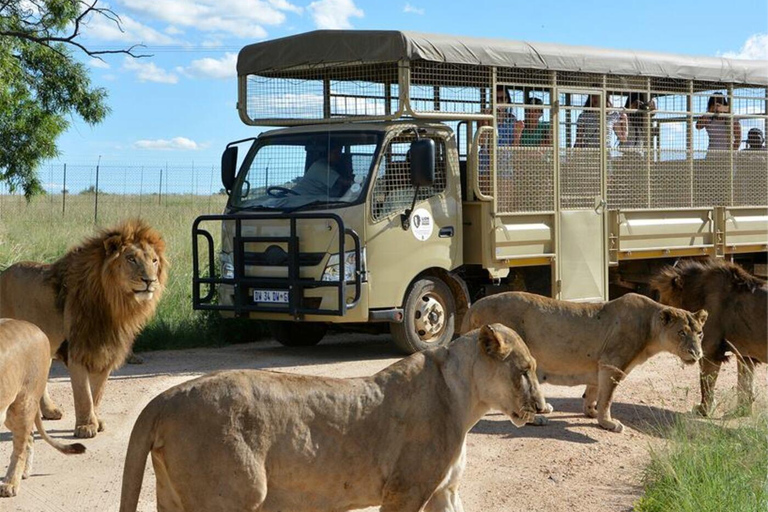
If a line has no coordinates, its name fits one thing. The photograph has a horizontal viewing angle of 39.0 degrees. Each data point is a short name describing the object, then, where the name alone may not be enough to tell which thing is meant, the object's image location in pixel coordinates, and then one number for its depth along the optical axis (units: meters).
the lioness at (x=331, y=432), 4.43
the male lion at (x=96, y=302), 8.40
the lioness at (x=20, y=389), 6.45
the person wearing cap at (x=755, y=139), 15.25
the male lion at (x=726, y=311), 9.34
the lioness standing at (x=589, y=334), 8.77
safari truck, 11.48
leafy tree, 15.82
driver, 11.59
